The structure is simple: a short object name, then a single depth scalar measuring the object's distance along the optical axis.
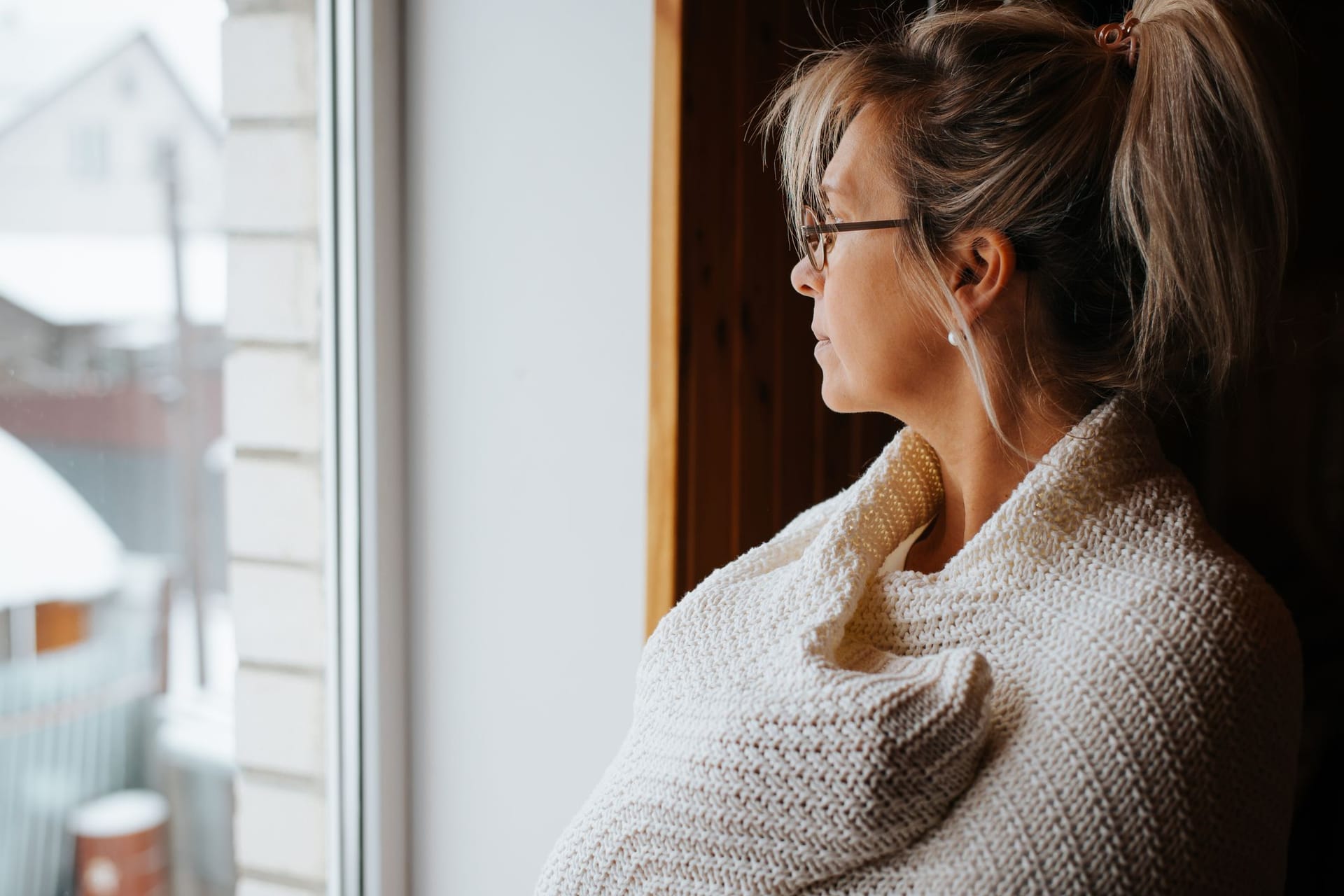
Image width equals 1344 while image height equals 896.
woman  0.77
